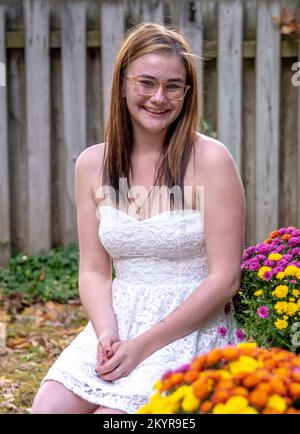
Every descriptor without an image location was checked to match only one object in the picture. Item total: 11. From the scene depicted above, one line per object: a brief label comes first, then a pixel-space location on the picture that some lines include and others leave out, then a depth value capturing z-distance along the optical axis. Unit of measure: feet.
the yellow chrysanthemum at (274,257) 8.14
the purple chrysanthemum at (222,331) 7.86
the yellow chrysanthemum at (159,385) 5.12
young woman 7.45
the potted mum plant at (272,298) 7.62
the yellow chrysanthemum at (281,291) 7.65
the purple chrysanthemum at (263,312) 7.68
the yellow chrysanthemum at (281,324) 7.52
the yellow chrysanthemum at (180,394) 4.90
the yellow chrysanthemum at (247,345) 5.41
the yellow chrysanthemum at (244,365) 4.94
